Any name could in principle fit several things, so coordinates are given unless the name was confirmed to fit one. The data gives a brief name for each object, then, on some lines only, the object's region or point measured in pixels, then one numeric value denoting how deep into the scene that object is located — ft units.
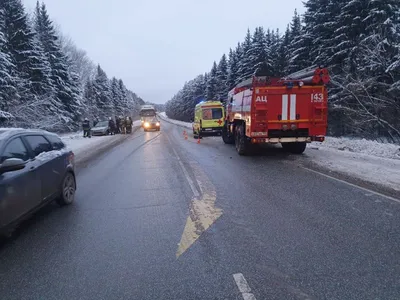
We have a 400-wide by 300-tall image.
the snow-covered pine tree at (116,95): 258.57
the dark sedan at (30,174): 13.23
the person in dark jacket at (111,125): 103.63
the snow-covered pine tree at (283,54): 126.62
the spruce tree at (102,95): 191.82
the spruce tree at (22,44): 81.25
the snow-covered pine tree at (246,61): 130.21
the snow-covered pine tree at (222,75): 176.55
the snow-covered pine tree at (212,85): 196.71
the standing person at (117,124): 109.60
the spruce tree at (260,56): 122.93
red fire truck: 35.78
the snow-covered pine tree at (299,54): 89.66
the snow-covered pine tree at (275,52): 127.24
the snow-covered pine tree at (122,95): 283.63
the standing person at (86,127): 88.63
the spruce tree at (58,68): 102.83
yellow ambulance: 76.84
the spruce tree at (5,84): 60.23
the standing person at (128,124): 110.81
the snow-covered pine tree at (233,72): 149.18
